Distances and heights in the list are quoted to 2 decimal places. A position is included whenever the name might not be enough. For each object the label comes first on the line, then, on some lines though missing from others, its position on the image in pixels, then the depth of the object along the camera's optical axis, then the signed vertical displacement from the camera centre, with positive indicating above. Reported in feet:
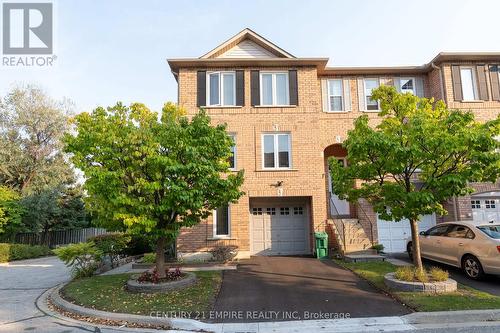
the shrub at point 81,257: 38.09 -5.22
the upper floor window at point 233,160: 51.42 +6.98
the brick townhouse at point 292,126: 50.26 +12.02
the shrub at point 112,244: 45.34 -4.61
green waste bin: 47.09 -5.39
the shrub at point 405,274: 29.50 -6.06
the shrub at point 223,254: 43.98 -5.91
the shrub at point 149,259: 44.73 -6.42
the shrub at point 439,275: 28.99 -6.08
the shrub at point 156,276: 32.48 -6.40
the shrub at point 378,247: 47.61 -5.93
